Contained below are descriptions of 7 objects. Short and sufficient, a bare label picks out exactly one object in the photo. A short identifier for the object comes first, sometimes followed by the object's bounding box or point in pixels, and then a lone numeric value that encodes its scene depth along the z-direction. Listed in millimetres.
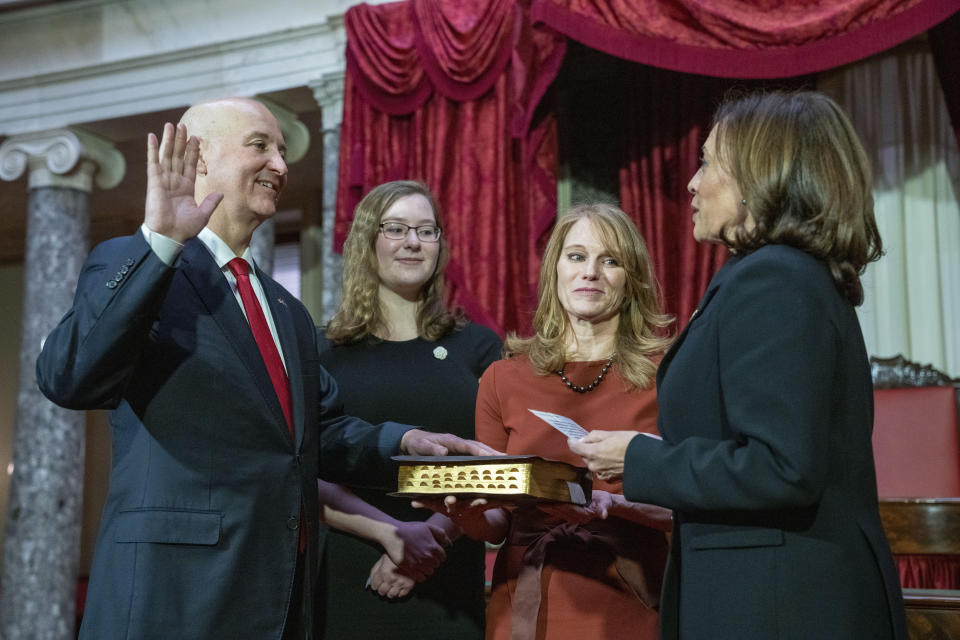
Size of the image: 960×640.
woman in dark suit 1442
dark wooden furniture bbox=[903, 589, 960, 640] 2521
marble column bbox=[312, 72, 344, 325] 5590
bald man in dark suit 1771
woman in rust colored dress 2061
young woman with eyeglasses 2543
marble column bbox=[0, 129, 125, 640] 6098
